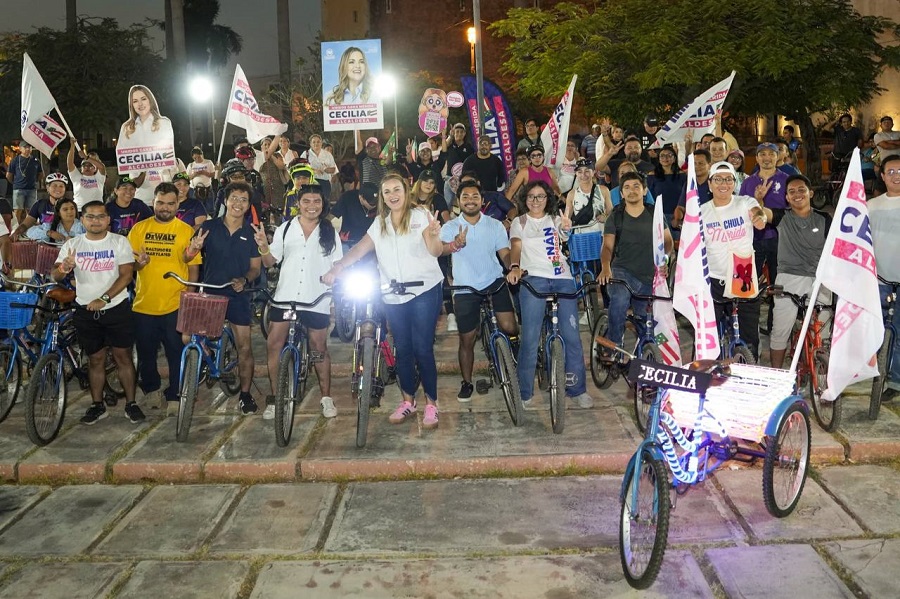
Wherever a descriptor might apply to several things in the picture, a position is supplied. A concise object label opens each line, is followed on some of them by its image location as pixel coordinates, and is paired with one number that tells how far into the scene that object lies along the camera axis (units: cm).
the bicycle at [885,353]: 716
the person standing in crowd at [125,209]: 1039
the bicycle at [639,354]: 715
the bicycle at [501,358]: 735
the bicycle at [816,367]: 686
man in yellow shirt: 793
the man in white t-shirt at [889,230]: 755
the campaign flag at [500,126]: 1547
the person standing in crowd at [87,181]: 1307
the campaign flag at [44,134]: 1248
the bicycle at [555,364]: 717
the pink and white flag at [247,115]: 1366
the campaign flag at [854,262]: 556
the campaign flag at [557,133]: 1249
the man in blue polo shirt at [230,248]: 780
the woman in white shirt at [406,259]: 729
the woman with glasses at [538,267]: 773
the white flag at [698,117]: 1156
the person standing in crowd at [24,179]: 1795
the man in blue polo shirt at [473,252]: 784
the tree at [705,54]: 1903
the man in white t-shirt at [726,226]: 748
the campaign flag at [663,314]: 667
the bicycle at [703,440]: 470
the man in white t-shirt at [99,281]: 768
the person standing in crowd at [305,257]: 761
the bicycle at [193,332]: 717
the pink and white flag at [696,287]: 549
